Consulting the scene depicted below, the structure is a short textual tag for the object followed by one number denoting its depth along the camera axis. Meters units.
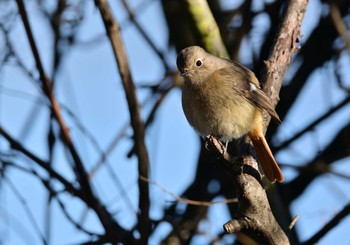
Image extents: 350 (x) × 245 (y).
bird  9.41
